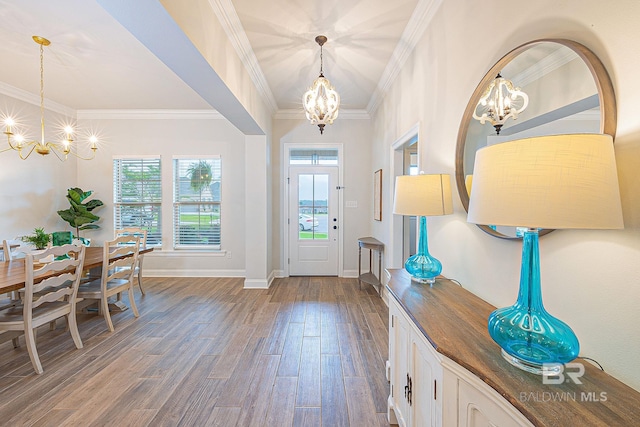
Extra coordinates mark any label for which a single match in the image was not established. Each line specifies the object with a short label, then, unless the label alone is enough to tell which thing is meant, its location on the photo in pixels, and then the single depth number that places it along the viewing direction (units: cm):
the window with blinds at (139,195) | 495
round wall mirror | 85
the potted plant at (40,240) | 299
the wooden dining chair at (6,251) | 293
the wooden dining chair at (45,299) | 215
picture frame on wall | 411
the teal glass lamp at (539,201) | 65
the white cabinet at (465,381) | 68
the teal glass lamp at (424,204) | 166
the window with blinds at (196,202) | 495
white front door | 492
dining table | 204
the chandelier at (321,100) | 270
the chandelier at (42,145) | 279
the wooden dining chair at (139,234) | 405
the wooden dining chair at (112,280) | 287
